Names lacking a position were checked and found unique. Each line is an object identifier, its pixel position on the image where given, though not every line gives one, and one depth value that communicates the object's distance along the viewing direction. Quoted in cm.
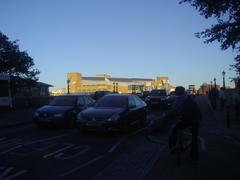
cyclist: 451
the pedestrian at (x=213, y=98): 1414
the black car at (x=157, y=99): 1716
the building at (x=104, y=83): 7435
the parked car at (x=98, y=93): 2010
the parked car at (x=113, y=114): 717
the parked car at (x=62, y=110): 844
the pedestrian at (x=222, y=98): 1407
